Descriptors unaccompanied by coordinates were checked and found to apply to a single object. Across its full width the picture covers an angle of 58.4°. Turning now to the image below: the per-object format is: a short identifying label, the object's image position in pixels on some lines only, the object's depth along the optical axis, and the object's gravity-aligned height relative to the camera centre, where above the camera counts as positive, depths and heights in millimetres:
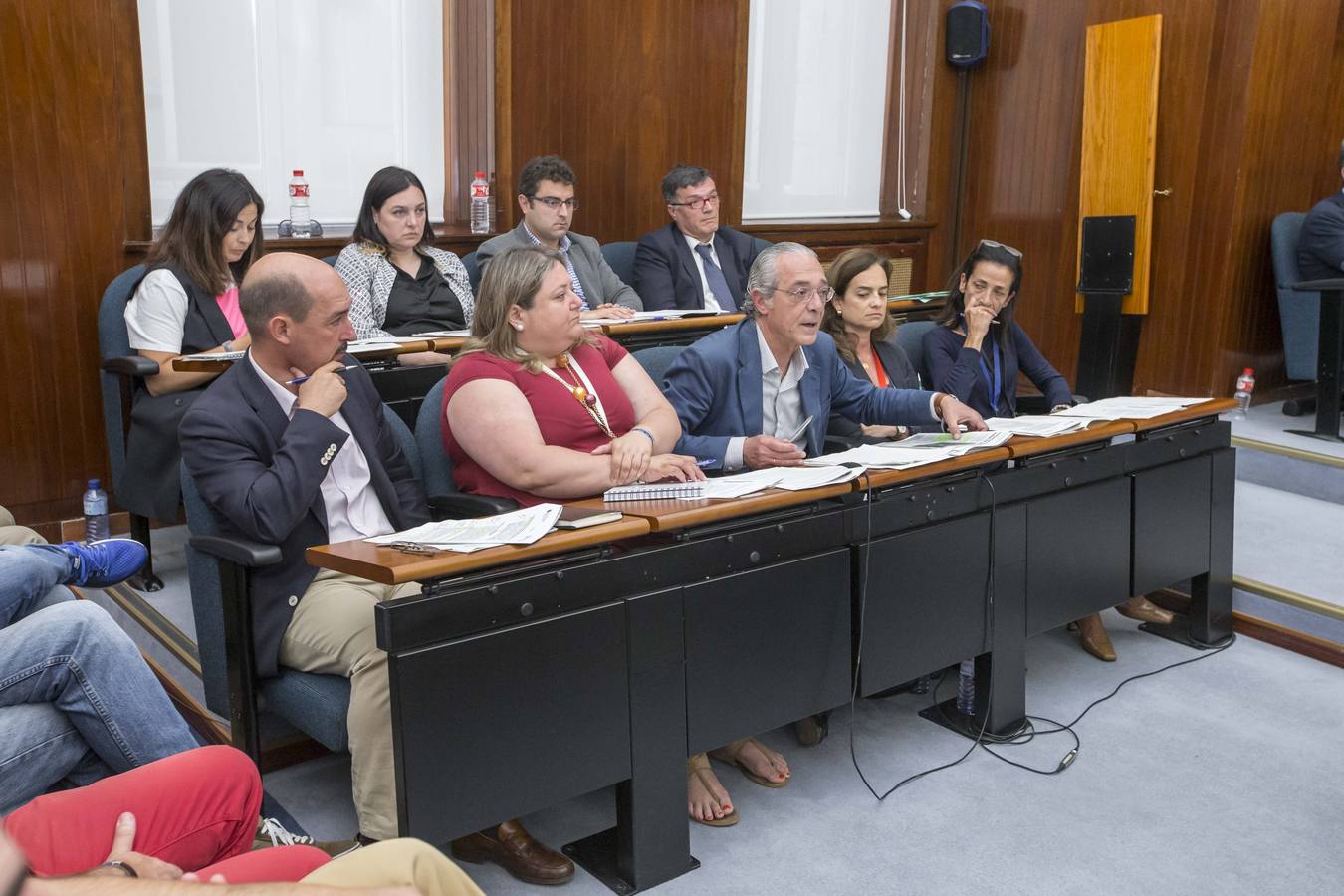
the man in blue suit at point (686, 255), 4988 -172
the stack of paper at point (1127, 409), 3197 -523
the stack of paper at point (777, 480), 2350 -529
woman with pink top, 3459 -300
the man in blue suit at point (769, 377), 2941 -406
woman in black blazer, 3426 -316
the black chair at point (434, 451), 2697 -529
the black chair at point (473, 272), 4508 -224
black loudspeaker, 6379 +958
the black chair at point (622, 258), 5141 -192
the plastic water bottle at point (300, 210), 4410 -2
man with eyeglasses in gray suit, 4535 -12
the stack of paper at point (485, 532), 1966 -534
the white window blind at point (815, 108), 6188 +562
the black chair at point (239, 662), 2129 -815
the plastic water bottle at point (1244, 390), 5500 -776
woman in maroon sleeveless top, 2549 -428
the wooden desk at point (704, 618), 1924 -772
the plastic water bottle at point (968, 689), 2889 -1124
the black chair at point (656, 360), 3225 -392
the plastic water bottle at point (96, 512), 3809 -948
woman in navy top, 3633 -403
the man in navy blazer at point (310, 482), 2096 -506
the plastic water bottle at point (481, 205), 4871 +24
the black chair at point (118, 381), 3564 -506
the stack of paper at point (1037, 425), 2953 -519
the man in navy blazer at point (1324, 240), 5238 -91
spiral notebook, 2354 -543
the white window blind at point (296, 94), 4234 +428
